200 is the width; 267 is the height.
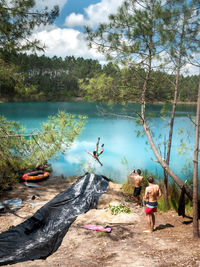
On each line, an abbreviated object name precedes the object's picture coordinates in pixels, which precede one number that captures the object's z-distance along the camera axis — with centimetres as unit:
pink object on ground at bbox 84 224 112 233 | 609
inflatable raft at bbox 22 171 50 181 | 1130
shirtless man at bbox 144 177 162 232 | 580
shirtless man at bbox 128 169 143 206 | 821
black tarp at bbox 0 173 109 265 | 518
